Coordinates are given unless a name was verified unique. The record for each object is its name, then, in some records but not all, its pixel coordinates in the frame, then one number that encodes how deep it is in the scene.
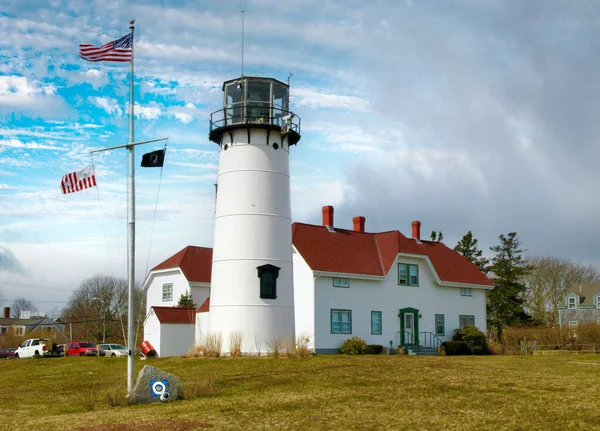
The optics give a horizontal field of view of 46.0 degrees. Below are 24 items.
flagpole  17.31
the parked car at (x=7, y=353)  49.56
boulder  16.52
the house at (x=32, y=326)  73.19
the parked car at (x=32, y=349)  44.19
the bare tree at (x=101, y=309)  68.69
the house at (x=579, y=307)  64.81
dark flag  18.98
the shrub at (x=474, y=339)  38.53
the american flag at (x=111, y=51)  18.73
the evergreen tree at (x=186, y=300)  39.53
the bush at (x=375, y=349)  34.56
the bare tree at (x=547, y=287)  65.69
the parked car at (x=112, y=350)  41.93
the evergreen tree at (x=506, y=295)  54.72
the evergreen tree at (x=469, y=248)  58.72
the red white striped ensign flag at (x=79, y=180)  18.27
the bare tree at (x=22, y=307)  120.35
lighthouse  28.75
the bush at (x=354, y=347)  33.70
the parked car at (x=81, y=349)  43.45
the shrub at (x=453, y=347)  37.34
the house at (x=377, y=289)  34.47
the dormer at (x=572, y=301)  65.08
